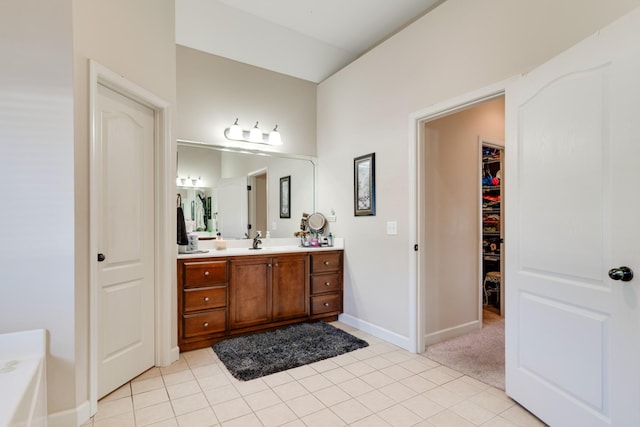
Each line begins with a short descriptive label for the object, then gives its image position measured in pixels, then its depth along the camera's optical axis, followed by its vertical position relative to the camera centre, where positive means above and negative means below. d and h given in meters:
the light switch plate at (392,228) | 3.03 -0.14
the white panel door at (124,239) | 2.12 -0.17
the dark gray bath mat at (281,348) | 2.54 -1.18
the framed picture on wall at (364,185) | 3.26 +0.29
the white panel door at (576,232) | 1.44 -0.11
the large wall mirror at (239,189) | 3.34 +0.28
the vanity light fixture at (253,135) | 3.52 +0.88
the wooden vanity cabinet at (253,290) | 2.86 -0.75
